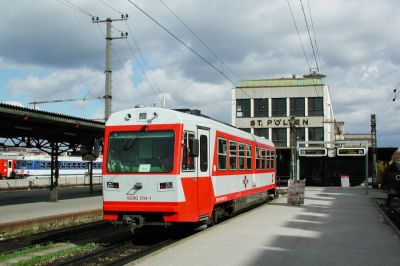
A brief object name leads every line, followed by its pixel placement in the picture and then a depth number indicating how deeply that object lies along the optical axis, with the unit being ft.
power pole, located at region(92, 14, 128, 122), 89.40
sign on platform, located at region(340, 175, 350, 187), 144.56
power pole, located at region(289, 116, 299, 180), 107.50
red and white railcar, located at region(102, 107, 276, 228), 36.22
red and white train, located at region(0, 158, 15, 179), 179.85
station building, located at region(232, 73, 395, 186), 177.06
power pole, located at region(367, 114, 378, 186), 155.53
